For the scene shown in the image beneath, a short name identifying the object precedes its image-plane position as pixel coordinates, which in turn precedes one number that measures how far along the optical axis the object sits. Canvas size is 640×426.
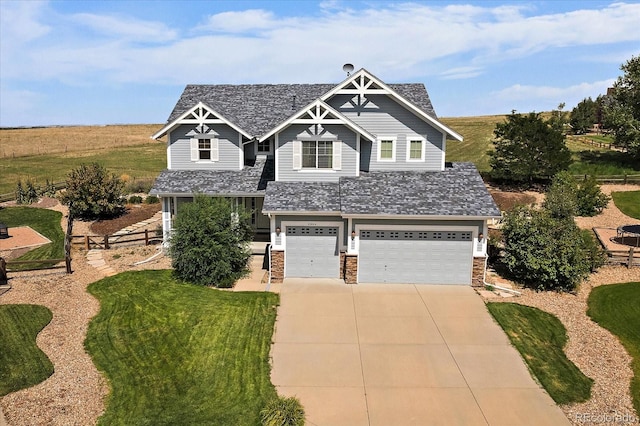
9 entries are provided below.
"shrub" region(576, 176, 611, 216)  31.12
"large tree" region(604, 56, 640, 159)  43.00
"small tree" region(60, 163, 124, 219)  30.28
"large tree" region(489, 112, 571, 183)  37.34
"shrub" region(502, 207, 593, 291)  19.17
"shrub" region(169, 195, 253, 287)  19.42
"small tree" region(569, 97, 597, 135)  70.00
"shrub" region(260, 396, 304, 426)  10.87
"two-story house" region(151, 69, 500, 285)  19.72
